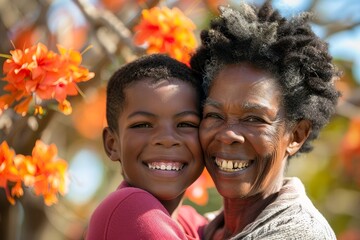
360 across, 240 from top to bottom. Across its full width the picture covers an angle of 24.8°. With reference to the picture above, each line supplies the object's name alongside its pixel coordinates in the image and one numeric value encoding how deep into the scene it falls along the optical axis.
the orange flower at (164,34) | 4.67
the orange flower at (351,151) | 8.42
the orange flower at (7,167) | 4.03
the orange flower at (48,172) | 4.18
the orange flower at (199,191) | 5.43
